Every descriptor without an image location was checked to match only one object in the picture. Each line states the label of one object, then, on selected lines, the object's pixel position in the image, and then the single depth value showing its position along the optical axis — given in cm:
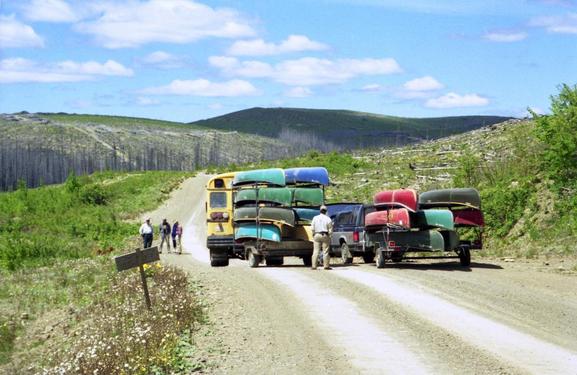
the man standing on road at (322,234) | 2519
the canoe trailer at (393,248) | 2559
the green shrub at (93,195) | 9118
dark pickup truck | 2795
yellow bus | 2927
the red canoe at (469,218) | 2680
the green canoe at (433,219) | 2542
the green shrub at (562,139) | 3234
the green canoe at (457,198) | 2678
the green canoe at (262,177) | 2759
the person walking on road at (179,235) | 4446
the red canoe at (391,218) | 2525
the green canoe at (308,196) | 2792
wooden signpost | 1775
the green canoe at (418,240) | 2505
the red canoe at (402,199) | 2556
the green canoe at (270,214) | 2658
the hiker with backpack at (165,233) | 4502
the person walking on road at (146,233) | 3943
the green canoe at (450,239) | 2555
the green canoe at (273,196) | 2730
